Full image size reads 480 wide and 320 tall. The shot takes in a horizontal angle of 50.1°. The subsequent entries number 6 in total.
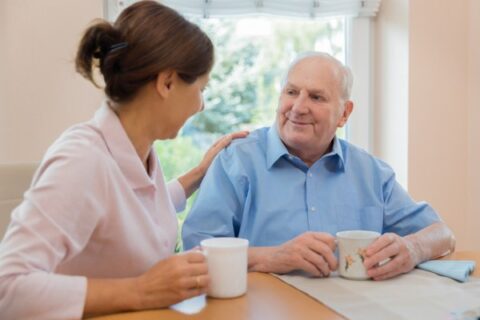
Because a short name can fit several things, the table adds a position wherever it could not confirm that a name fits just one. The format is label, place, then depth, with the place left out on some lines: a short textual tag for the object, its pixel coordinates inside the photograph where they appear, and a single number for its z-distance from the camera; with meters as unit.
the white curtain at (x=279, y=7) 2.07
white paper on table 0.91
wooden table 0.89
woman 0.82
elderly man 1.43
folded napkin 1.13
